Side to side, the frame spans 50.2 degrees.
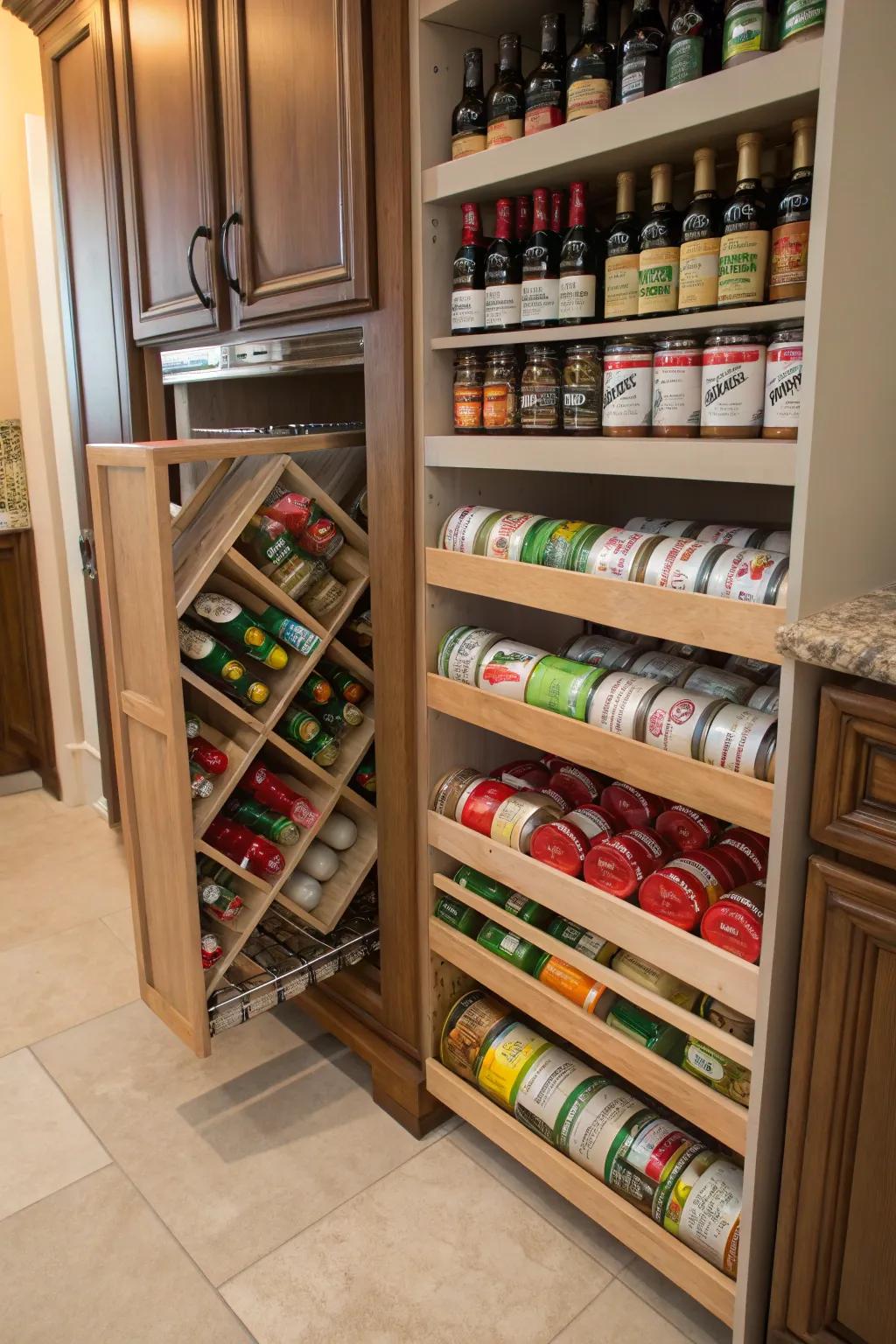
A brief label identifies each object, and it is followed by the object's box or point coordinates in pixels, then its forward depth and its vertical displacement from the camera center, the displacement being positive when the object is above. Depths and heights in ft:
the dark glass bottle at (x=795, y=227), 3.30 +0.68
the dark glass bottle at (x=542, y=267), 4.23 +0.70
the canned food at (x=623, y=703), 4.16 -1.17
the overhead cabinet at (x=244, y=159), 4.71 +1.49
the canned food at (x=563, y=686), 4.41 -1.17
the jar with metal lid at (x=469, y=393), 4.70 +0.18
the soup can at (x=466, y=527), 4.79 -0.47
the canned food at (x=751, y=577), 3.55 -0.55
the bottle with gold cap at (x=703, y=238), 3.60 +0.70
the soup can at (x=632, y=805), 4.88 -1.88
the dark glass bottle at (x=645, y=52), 3.67 +1.41
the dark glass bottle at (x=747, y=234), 3.45 +0.68
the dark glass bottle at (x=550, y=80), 4.07 +1.46
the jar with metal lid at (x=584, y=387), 4.19 +0.18
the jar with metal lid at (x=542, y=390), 4.35 +0.18
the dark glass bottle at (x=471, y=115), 4.33 +1.41
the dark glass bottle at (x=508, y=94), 4.25 +1.45
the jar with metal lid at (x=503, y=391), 4.57 +0.18
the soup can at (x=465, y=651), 4.95 -1.12
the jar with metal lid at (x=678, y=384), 3.79 +0.17
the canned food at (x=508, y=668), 4.71 -1.15
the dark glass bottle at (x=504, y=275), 4.37 +0.69
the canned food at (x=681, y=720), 3.92 -1.18
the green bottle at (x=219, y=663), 4.99 -1.19
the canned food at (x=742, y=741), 3.70 -1.20
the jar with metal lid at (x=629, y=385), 3.95 +0.18
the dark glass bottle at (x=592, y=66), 3.87 +1.43
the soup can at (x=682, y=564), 3.81 -0.53
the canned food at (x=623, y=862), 4.37 -1.94
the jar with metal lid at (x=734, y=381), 3.57 +0.17
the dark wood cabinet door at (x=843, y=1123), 3.31 -2.47
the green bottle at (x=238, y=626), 5.03 -1.01
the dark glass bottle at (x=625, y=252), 3.92 +0.71
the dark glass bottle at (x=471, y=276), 4.50 +0.71
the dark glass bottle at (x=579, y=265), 4.07 +0.68
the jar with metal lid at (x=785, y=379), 3.41 +0.17
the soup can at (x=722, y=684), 4.14 -1.10
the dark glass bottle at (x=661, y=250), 3.77 +0.68
